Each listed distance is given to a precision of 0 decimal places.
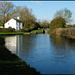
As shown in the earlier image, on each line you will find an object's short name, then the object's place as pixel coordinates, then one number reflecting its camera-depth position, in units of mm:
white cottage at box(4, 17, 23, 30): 54937
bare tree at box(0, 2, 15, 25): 53966
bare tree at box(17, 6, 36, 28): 60277
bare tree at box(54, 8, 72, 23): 53447
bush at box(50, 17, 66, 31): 45705
